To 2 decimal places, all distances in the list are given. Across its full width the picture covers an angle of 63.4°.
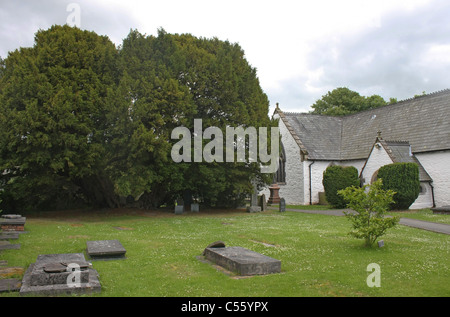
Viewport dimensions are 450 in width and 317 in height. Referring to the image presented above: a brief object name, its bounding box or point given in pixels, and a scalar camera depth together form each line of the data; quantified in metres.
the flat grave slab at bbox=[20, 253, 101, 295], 6.02
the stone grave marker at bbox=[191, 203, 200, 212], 22.69
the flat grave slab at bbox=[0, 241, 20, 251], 9.98
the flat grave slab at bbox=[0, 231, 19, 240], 11.46
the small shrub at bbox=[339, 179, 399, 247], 10.06
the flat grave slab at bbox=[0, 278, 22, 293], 6.14
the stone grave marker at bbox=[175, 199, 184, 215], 21.56
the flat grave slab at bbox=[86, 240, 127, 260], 8.80
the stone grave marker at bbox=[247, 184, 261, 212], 24.35
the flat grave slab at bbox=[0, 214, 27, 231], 12.68
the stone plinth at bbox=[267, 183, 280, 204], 32.56
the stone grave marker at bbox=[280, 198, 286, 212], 23.81
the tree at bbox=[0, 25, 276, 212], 17.20
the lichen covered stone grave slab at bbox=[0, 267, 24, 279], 7.10
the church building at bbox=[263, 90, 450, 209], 24.74
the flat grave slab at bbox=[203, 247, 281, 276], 7.43
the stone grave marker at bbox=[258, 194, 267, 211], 24.33
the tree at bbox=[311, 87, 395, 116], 46.91
